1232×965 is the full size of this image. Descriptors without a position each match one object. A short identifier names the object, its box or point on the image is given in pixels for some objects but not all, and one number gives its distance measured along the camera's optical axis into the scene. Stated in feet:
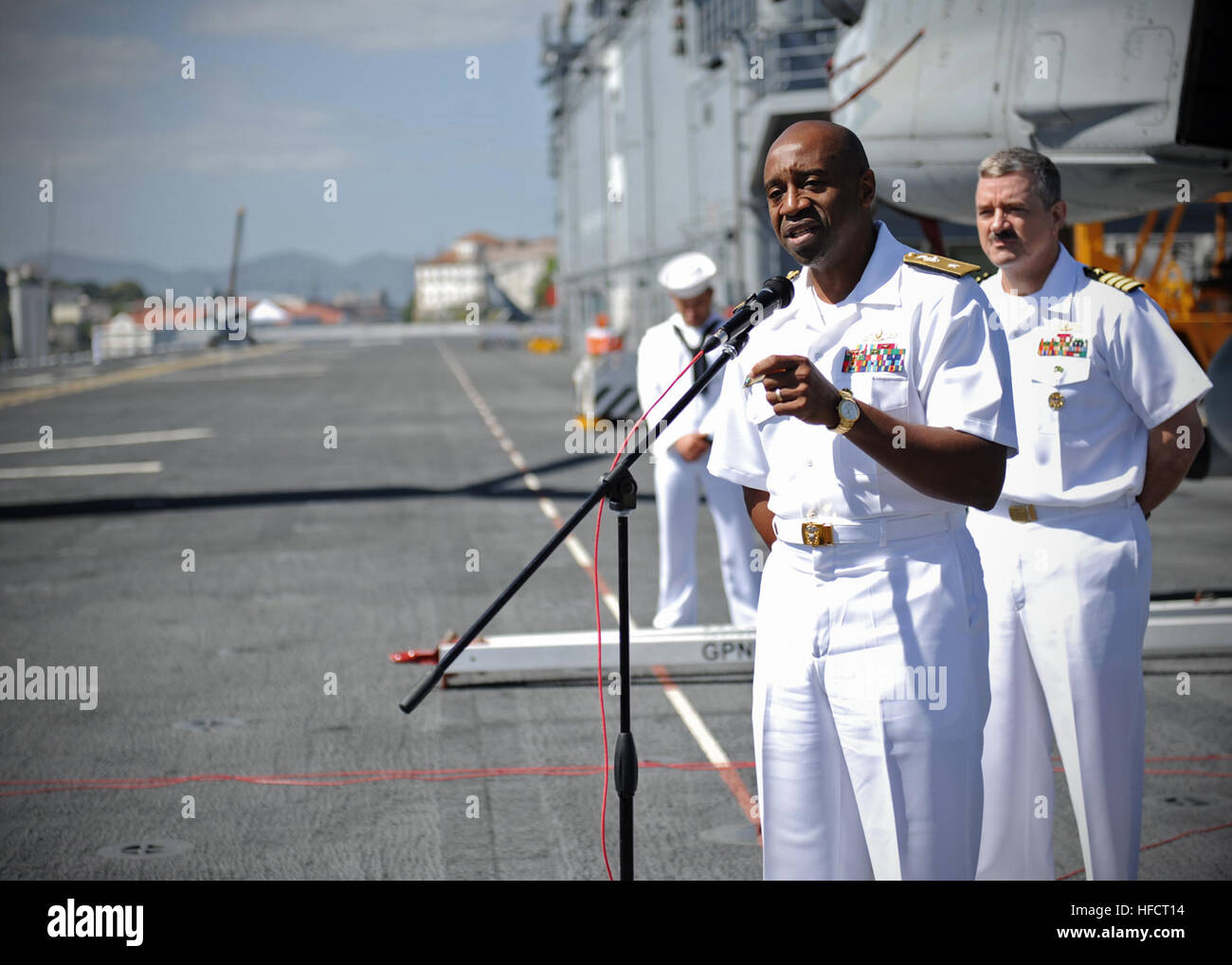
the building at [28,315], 233.14
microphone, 8.87
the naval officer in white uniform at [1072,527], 11.72
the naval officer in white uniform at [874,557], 8.75
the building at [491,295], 201.41
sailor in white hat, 23.13
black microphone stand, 9.52
